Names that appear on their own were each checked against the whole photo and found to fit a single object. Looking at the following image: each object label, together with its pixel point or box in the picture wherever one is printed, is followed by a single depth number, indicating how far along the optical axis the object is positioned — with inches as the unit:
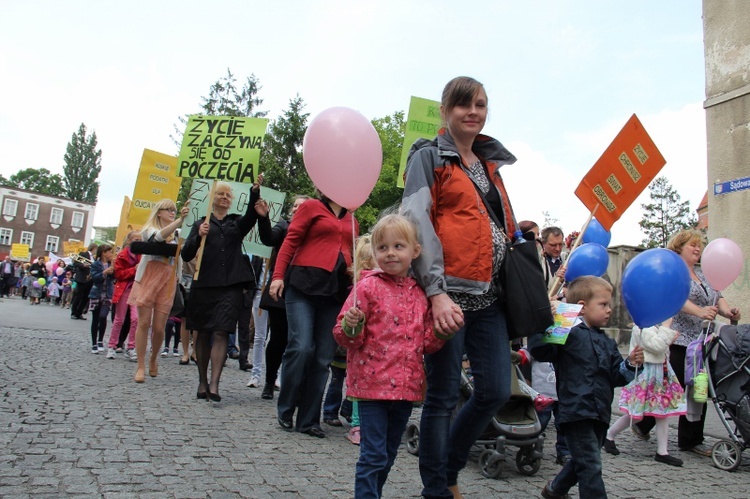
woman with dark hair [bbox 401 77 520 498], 116.2
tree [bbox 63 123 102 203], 3786.9
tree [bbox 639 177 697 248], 2255.2
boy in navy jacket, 130.3
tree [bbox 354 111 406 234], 1660.9
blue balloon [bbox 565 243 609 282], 209.3
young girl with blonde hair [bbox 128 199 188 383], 271.4
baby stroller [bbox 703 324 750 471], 196.1
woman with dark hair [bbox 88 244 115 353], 399.9
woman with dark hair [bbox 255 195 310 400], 237.1
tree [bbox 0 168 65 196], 4207.7
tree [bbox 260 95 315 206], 1424.7
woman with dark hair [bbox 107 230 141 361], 372.8
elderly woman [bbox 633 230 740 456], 219.1
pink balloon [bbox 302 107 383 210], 140.3
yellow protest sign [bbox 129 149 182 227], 392.2
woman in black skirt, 229.9
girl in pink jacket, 111.7
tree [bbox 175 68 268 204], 1566.2
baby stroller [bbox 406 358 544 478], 164.4
